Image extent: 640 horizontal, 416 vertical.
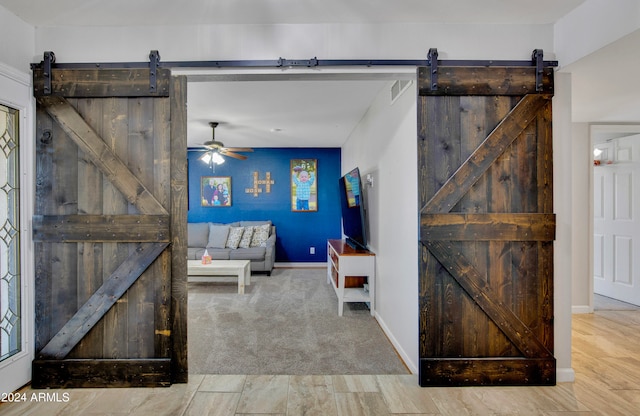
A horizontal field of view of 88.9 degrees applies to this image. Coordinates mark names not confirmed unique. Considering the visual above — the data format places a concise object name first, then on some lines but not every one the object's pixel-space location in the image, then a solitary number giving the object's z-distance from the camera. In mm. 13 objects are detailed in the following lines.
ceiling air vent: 2601
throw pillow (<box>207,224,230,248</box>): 6180
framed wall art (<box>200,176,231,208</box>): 6801
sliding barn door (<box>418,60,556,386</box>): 2078
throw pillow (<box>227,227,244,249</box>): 6122
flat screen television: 4027
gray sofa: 5801
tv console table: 3752
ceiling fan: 4812
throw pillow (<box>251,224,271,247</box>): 6238
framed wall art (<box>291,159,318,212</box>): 6805
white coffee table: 4602
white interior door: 3991
